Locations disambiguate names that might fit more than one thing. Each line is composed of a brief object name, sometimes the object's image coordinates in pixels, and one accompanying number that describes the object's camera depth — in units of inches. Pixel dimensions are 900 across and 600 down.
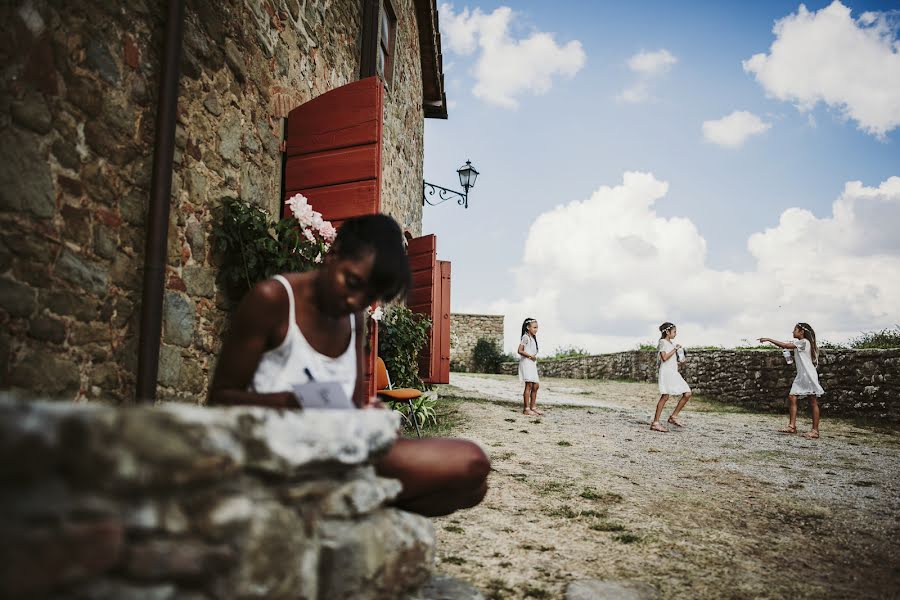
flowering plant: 133.6
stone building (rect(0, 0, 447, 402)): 84.7
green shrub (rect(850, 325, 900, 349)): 388.9
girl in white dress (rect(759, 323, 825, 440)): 264.1
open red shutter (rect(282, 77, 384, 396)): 157.4
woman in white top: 55.3
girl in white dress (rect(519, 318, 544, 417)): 293.0
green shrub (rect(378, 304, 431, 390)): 267.0
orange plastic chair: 201.5
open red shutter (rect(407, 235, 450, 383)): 298.2
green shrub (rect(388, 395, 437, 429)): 242.7
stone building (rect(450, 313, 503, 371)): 702.5
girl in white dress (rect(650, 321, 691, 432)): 267.6
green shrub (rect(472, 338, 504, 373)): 694.5
